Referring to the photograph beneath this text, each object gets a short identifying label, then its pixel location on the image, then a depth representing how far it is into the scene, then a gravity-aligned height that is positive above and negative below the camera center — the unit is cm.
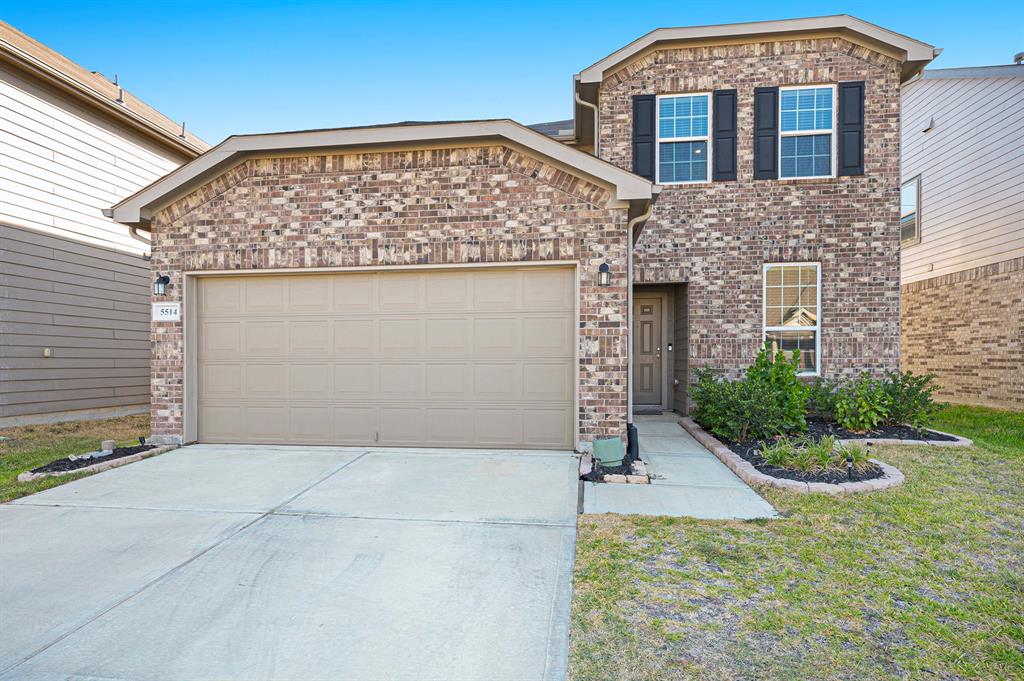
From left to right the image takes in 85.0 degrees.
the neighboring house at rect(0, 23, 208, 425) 898 +158
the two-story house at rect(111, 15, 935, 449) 641 +55
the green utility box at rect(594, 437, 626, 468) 565 -120
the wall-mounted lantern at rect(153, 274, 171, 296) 705 +62
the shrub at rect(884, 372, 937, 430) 770 -95
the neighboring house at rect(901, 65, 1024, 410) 1027 +211
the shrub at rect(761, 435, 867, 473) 537 -121
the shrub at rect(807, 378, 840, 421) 849 -102
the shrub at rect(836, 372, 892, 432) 768 -102
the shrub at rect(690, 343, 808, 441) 683 -88
